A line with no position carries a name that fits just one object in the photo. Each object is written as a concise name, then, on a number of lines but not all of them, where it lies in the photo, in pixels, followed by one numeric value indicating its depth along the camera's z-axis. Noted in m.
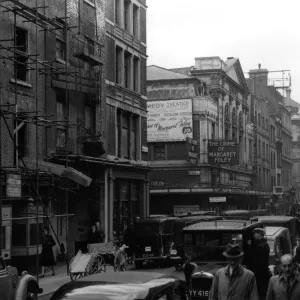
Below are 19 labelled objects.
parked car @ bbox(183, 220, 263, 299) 15.65
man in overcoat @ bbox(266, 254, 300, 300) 9.23
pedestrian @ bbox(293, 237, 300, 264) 16.40
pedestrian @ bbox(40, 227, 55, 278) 23.70
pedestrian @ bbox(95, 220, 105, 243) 28.95
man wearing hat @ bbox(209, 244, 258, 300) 9.45
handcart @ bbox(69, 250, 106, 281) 21.19
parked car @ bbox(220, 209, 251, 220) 33.69
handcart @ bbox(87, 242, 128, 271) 23.38
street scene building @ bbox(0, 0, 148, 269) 24.05
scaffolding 23.50
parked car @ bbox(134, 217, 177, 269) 27.56
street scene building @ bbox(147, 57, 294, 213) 50.12
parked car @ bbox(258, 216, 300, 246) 25.45
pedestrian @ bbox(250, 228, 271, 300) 14.55
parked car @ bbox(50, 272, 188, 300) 8.59
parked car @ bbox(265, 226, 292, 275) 18.86
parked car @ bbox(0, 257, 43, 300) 12.80
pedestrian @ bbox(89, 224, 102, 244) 28.64
